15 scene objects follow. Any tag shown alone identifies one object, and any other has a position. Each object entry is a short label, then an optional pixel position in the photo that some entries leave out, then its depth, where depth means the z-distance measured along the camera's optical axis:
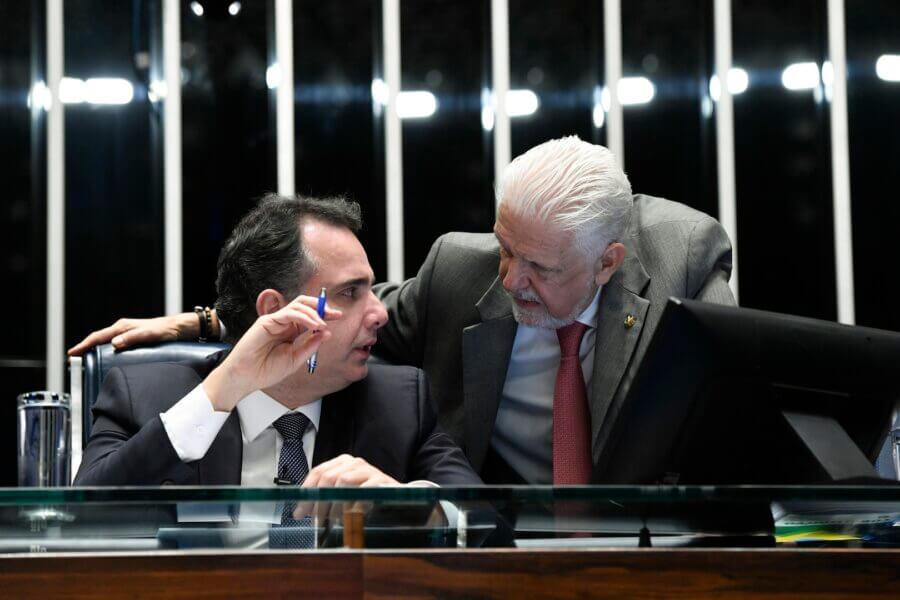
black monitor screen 2.81
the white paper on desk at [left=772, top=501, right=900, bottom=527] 2.37
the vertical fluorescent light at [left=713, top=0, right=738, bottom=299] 9.36
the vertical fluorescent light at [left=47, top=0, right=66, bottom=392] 9.03
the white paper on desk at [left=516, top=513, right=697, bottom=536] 2.27
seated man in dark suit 3.89
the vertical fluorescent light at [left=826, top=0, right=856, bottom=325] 9.27
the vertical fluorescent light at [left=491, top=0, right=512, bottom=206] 9.43
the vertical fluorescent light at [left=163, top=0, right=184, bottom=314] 9.12
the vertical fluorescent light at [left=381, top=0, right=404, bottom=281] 9.41
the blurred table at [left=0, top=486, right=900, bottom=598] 2.15
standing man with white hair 4.71
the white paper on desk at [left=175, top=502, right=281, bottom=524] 2.15
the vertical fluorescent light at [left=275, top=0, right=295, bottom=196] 9.34
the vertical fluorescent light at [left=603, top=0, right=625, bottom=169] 9.37
